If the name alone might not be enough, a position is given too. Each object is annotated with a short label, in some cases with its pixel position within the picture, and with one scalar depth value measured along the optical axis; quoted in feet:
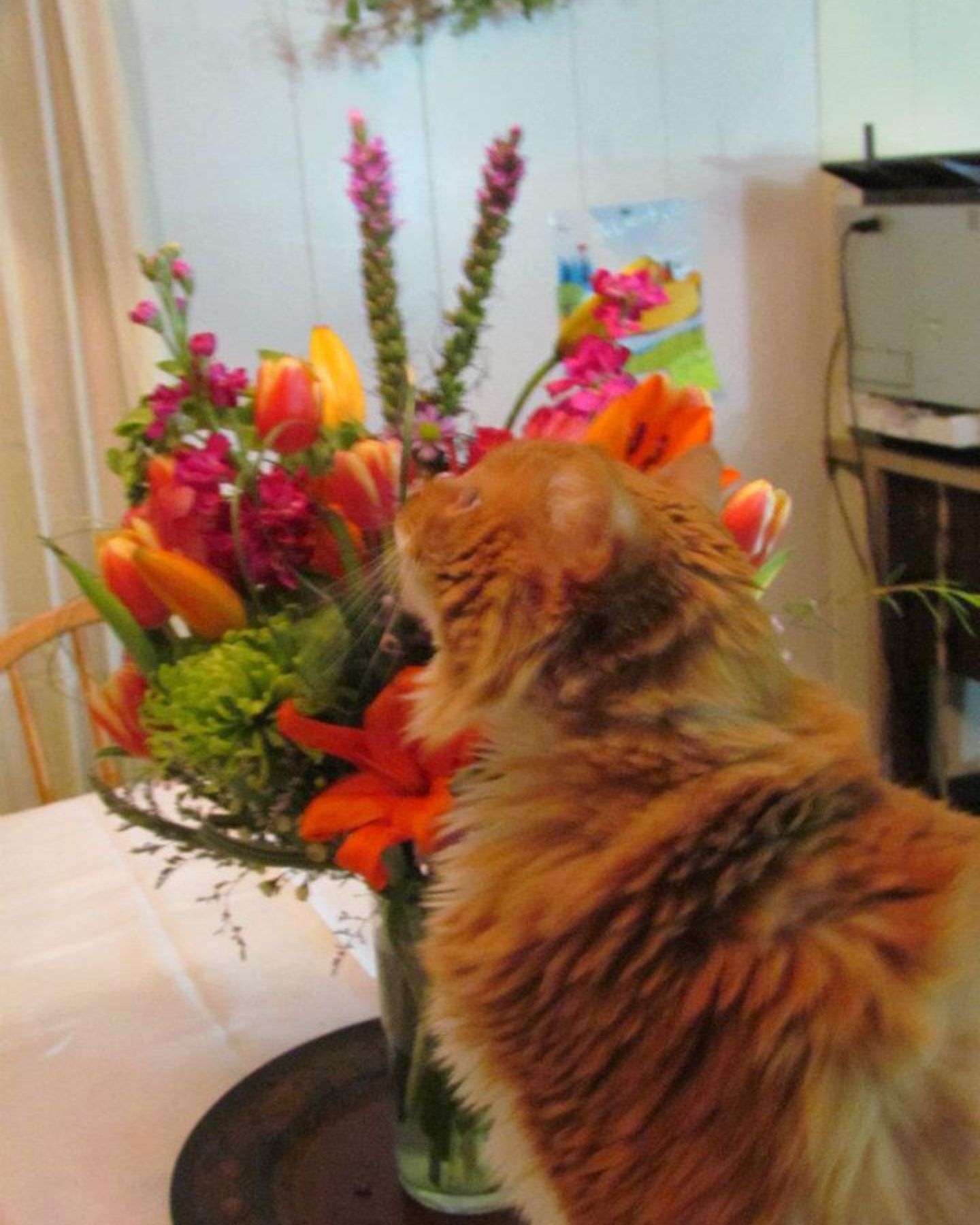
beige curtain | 5.93
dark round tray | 2.79
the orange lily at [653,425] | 2.54
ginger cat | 1.79
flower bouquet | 2.37
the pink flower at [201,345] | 2.54
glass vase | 2.58
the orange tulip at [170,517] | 2.43
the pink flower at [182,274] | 2.55
